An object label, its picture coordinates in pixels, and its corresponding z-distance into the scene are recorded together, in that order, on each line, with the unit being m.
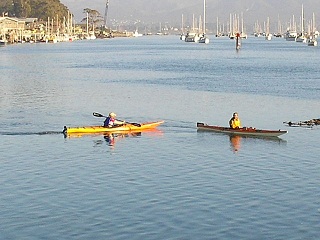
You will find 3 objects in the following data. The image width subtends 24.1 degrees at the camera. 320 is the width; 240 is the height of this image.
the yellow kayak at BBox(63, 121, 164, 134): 48.75
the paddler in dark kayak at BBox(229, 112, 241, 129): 48.44
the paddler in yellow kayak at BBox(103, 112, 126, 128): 49.50
